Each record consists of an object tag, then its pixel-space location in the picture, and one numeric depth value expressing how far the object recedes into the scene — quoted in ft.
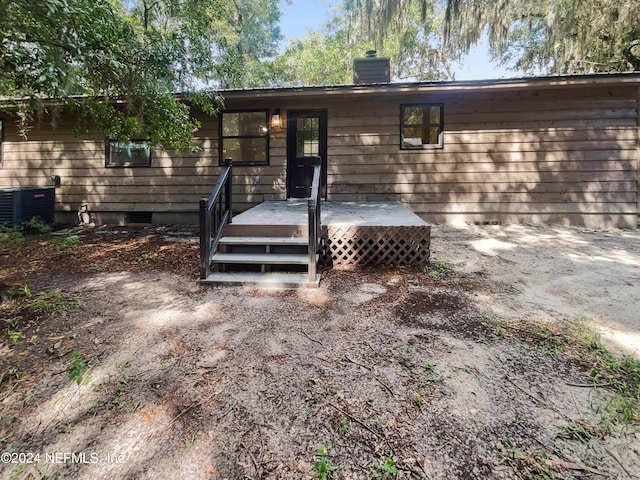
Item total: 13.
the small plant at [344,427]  5.34
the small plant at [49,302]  10.11
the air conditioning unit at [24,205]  22.35
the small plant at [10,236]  19.77
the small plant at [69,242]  18.91
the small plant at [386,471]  4.58
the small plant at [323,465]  4.59
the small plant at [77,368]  6.75
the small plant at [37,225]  23.03
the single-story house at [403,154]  21.72
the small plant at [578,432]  5.15
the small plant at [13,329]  8.35
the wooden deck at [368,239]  13.85
